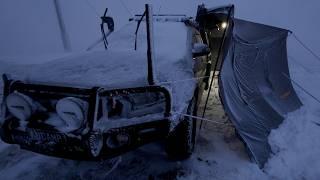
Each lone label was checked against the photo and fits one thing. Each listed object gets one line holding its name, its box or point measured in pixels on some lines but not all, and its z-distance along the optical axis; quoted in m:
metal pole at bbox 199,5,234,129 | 2.92
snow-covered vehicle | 1.72
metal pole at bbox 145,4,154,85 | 1.87
